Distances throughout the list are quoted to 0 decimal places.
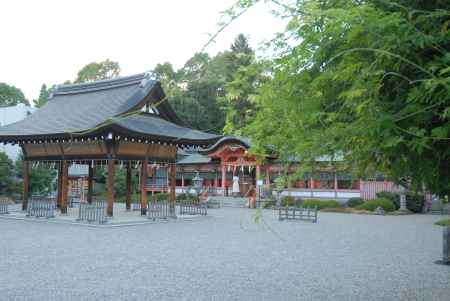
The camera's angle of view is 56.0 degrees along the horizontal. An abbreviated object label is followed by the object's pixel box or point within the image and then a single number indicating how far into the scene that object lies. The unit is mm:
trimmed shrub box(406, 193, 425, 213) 25562
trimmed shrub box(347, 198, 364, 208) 27031
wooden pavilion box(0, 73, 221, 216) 16719
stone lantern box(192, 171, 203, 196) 30648
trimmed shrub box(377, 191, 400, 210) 25969
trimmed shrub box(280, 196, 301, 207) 26834
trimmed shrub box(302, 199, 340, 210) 27089
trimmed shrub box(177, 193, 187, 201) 31188
